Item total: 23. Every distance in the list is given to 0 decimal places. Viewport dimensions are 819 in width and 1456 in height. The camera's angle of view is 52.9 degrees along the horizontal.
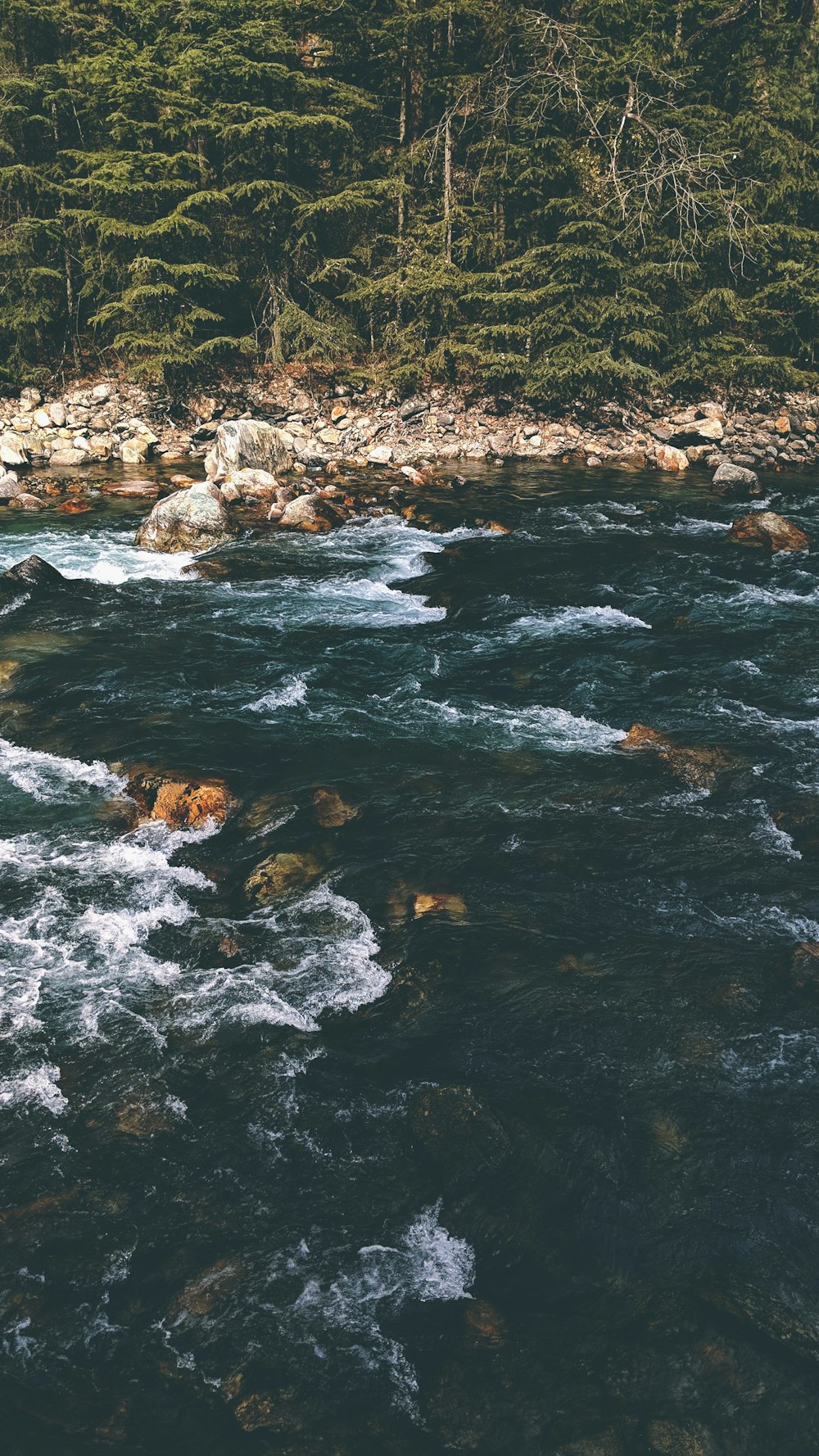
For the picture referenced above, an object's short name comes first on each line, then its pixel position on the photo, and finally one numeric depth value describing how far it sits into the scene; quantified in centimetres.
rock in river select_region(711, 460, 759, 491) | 1834
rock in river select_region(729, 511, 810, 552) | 1427
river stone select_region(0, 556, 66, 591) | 1198
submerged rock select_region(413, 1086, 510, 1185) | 416
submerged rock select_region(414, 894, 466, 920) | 593
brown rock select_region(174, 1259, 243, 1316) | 354
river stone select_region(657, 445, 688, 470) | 2070
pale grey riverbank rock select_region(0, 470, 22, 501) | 1717
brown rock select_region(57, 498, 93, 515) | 1666
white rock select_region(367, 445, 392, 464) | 2109
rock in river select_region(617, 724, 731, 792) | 749
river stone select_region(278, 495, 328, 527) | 1584
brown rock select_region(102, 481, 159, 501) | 1792
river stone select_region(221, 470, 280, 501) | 1745
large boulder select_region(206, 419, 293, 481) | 1872
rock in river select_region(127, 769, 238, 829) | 694
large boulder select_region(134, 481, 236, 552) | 1435
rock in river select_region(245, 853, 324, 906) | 610
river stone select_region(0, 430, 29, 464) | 1953
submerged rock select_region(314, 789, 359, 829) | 699
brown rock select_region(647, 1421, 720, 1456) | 305
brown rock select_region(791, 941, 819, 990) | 515
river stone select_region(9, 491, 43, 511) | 1686
